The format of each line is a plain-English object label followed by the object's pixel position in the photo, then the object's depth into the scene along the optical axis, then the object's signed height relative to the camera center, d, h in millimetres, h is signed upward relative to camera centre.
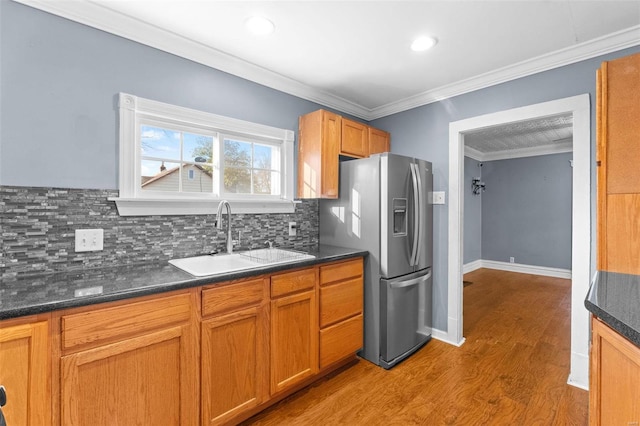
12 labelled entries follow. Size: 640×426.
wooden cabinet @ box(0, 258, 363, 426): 1114 -690
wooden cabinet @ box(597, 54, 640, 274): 1457 +250
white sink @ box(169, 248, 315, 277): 1825 -332
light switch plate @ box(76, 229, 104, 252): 1653 -155
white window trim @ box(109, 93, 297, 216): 1829 +332
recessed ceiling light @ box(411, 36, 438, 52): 2037 +1213
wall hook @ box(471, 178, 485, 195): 6145 +573
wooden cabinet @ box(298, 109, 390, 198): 2643 +594
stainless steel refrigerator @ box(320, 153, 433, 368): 2422 -242
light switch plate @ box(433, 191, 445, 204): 2910 +158
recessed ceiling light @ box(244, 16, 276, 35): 1831 +1208
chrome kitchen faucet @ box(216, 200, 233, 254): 2016 -64
